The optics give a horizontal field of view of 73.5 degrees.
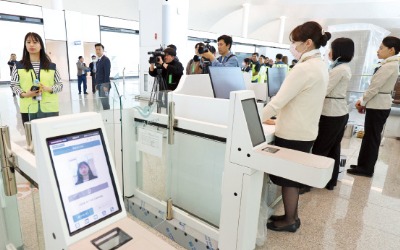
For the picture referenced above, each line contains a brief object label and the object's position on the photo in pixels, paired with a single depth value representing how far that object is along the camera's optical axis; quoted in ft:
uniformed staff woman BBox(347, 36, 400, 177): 8.77
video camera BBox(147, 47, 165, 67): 10.89
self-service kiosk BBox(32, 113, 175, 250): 2.18
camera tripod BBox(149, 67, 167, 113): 6.16
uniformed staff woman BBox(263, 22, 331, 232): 5.20
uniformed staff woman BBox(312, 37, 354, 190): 7.70
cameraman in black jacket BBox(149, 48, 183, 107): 11.03
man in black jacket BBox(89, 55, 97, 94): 26.35
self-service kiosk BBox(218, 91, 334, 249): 3.87
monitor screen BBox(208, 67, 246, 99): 5.84
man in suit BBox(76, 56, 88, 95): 28.19
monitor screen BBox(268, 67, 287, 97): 9.25
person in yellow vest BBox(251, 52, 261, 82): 20.78
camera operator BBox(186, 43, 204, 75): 9.68
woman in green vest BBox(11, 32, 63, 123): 7.71
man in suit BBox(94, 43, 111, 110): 16.41
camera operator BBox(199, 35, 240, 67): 9.01
